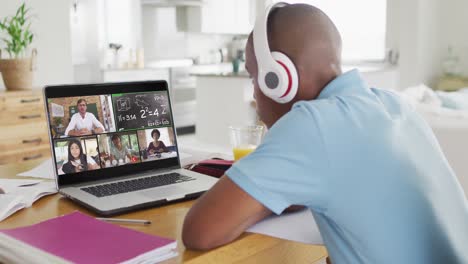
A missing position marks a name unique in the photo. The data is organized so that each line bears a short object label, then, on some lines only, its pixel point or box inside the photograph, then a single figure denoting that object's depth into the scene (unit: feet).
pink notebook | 2.87
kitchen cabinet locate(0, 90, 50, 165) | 11.99
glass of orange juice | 5.05
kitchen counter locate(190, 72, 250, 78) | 16.83
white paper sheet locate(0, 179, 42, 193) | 4.44
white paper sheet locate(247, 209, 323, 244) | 3.47
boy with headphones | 2.86
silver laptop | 4.22
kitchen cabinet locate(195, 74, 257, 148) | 16.94
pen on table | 3.60
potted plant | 12.50
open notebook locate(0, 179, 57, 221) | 3.82
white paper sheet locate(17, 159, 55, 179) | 4.99
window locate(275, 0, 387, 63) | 21.48
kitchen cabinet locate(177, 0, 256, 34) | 23.97
